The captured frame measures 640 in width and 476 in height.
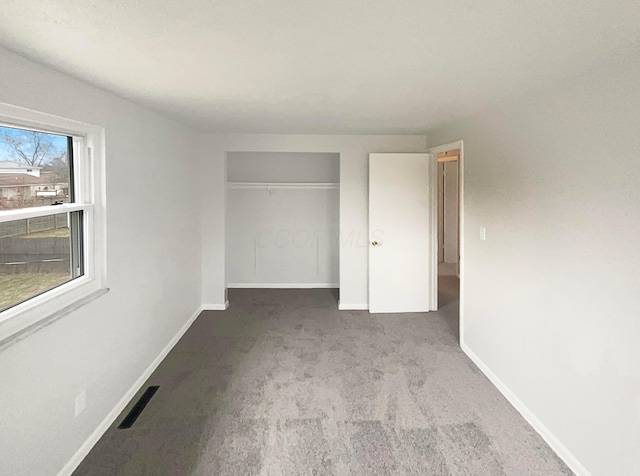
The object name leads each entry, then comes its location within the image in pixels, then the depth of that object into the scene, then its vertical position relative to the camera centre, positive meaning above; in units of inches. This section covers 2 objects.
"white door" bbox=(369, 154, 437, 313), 189.2 -0.2
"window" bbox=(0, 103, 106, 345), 73.1 +3.4
